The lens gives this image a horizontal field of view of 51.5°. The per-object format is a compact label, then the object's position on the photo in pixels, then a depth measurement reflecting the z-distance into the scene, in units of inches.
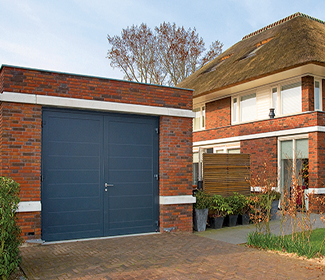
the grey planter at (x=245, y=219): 378.9
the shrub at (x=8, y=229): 178.9
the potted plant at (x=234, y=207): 367.2
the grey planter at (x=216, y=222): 354.0
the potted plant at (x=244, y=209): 374.9
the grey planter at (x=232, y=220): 366.9
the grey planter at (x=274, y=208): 418.6
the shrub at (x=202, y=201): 343.9
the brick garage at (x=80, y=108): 269.3
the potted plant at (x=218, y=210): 354.6
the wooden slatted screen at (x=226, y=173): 390.3
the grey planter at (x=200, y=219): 343.6
